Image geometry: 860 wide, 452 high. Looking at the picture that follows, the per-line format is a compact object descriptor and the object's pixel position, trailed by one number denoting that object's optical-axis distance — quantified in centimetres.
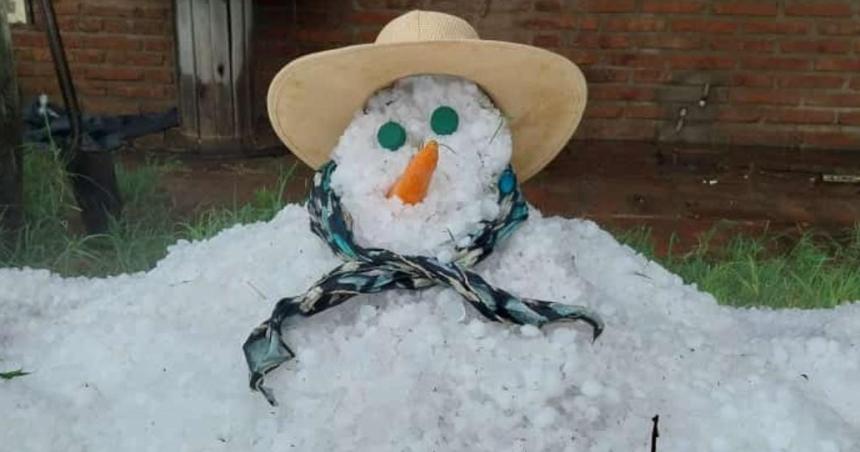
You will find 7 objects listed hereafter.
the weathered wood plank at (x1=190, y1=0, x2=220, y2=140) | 398
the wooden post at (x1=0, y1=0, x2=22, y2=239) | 289
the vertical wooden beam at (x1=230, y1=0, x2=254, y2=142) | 404
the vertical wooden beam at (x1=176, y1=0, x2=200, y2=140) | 399
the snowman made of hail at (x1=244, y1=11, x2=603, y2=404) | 171
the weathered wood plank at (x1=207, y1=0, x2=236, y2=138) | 399
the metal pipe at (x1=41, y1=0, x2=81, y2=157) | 309
